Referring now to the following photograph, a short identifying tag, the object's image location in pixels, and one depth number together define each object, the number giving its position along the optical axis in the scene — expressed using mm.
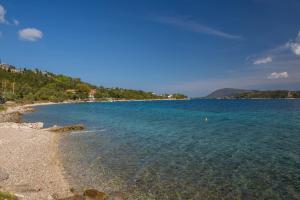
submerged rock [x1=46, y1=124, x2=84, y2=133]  33341
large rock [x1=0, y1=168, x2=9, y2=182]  13335
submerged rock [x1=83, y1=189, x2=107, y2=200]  11861
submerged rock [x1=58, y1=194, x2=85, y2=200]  11407
